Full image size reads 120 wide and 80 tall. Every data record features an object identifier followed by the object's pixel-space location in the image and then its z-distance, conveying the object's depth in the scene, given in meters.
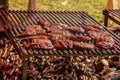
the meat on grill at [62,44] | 3.65
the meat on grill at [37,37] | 3.83
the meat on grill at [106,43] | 3.82
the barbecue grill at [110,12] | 5.09
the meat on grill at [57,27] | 4.17
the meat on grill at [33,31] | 3.90
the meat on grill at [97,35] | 4.03
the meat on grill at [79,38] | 3.95
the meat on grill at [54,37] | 3.90
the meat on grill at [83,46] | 3.71
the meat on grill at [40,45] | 3.57
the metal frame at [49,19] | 3.71
